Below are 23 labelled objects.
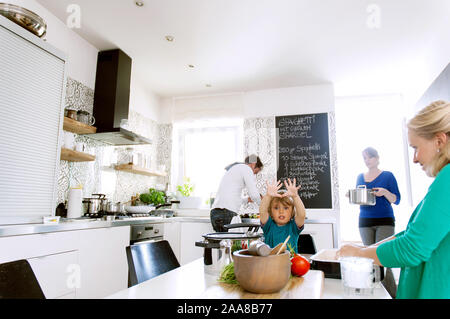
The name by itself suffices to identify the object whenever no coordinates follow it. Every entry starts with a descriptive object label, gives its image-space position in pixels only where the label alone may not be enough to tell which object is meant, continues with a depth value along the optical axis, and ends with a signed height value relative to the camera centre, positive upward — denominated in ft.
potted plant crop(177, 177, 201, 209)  13.70 +0.21
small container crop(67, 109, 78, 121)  8.76 +2.47
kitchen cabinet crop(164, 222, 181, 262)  11.23 -1.19
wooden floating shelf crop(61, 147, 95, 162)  8.38 +1.28
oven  9.27 -0.95
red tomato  3.26 -0.65
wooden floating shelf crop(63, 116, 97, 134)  8.47 +2.14
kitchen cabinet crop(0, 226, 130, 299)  5.88 -1.28
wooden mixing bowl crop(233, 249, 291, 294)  2.65 -0.59
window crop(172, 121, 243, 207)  14.30 +2.33
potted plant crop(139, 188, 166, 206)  12.30 +0.18
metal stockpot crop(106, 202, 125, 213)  10.00 -0.17
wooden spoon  2.95 -0.44
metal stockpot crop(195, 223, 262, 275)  3.69 -0.54
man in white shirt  9.86 +0.31
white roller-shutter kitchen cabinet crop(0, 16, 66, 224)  6.07 +1.68
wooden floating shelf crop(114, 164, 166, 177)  11.18 +1.22
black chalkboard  12.88 +2.09
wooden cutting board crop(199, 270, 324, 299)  2.64 -0.78
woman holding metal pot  9.64 -0.03
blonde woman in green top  2.48 -0.21
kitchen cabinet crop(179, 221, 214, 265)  11.11 -1.26
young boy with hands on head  5.42 -0.23
